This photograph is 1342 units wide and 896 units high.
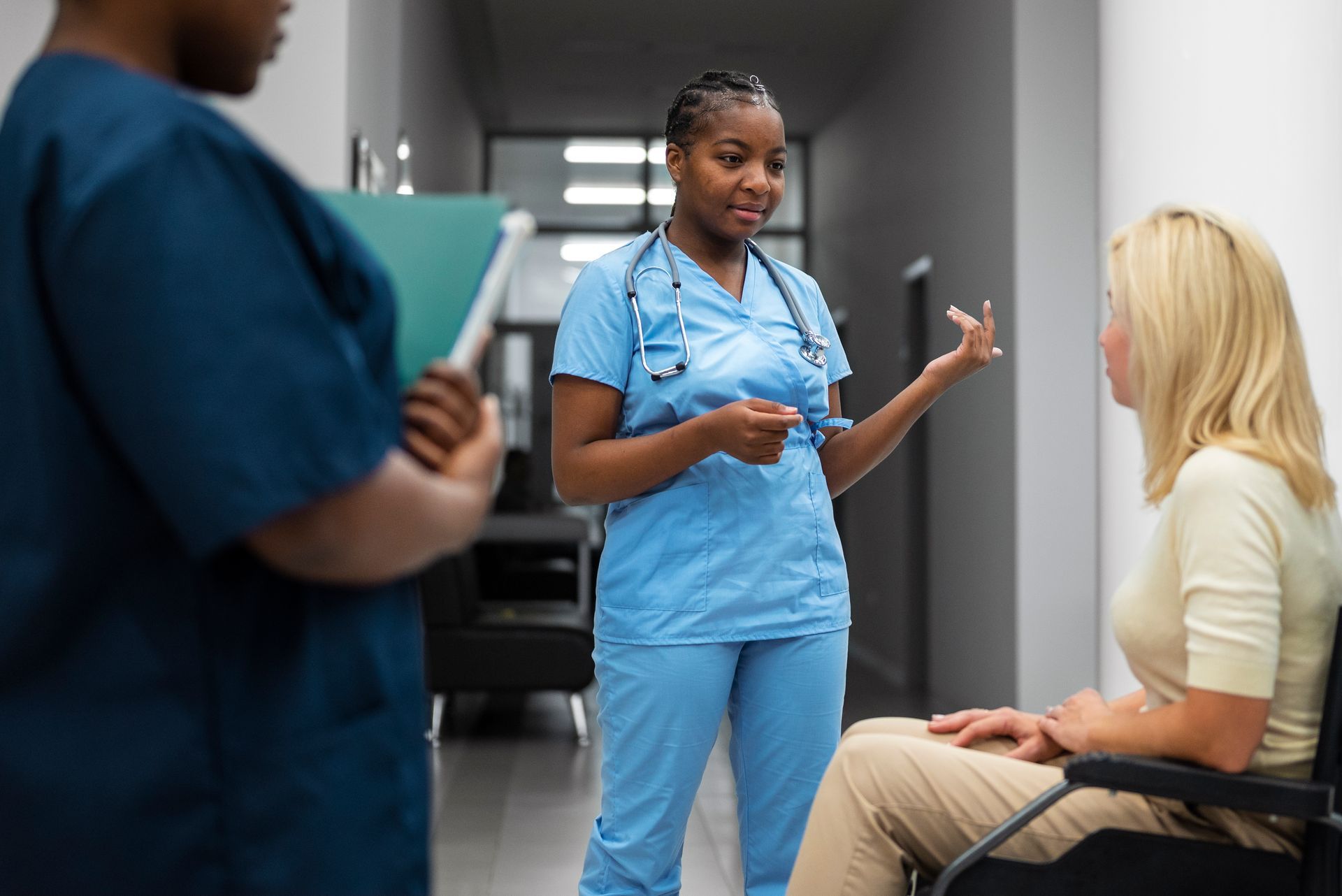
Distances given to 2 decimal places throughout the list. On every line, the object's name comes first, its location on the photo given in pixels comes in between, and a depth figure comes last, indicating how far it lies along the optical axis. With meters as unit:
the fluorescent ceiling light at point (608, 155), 9.97
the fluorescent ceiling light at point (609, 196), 10.02
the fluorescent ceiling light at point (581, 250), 10.05
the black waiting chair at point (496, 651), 4.75
